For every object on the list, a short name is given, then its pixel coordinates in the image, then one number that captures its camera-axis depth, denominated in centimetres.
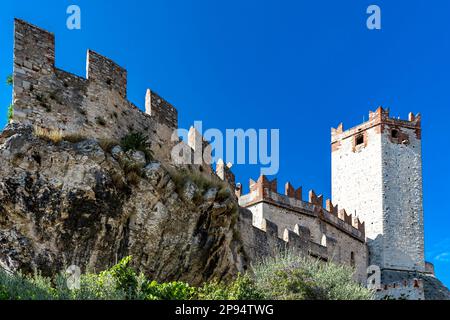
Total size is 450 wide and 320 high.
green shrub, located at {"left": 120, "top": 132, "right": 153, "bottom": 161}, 1866
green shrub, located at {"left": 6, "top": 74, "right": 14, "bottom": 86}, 1767
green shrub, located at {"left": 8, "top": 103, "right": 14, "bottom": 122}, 1716
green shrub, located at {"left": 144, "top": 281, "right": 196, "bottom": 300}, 1430
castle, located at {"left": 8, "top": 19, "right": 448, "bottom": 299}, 1795
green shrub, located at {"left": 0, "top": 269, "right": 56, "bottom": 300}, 1231
